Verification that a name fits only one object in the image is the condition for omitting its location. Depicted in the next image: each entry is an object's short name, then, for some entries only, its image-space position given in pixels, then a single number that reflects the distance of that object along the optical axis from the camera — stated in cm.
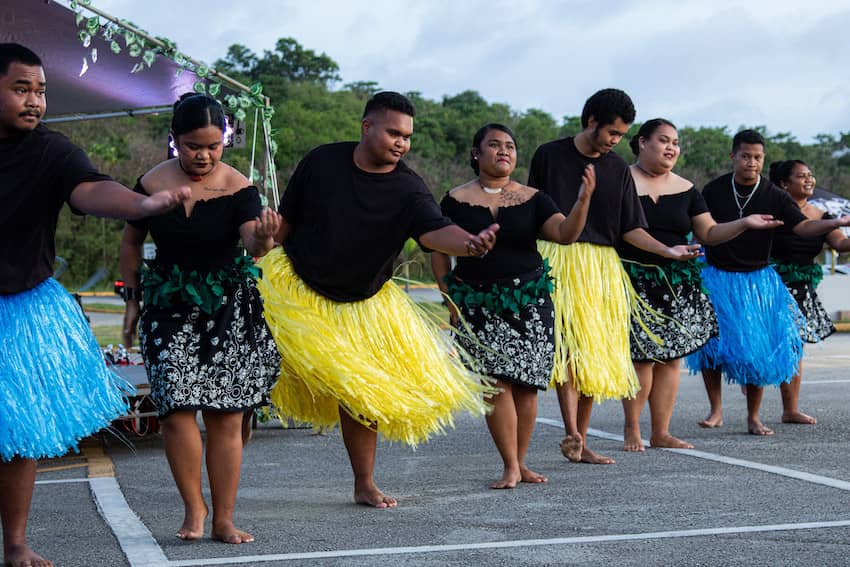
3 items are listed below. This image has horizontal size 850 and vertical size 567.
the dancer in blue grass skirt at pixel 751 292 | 756
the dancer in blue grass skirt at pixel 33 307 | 414
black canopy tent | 771
